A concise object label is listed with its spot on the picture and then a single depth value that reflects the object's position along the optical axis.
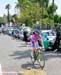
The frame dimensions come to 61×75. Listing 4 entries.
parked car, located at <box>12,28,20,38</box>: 18.19
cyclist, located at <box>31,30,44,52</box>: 5.66
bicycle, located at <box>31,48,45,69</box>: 5.65
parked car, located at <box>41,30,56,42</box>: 11.95
